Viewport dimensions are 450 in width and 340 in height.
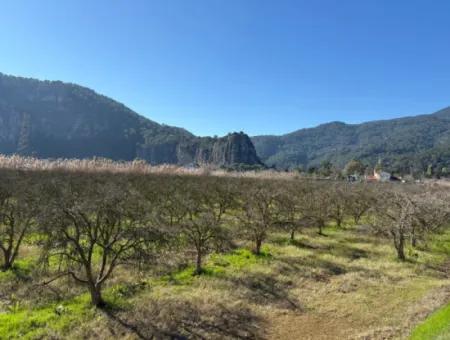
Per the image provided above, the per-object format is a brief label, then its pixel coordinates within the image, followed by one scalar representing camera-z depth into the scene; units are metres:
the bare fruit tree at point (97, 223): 13.49
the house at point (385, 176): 129.01
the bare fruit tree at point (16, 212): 18.36
